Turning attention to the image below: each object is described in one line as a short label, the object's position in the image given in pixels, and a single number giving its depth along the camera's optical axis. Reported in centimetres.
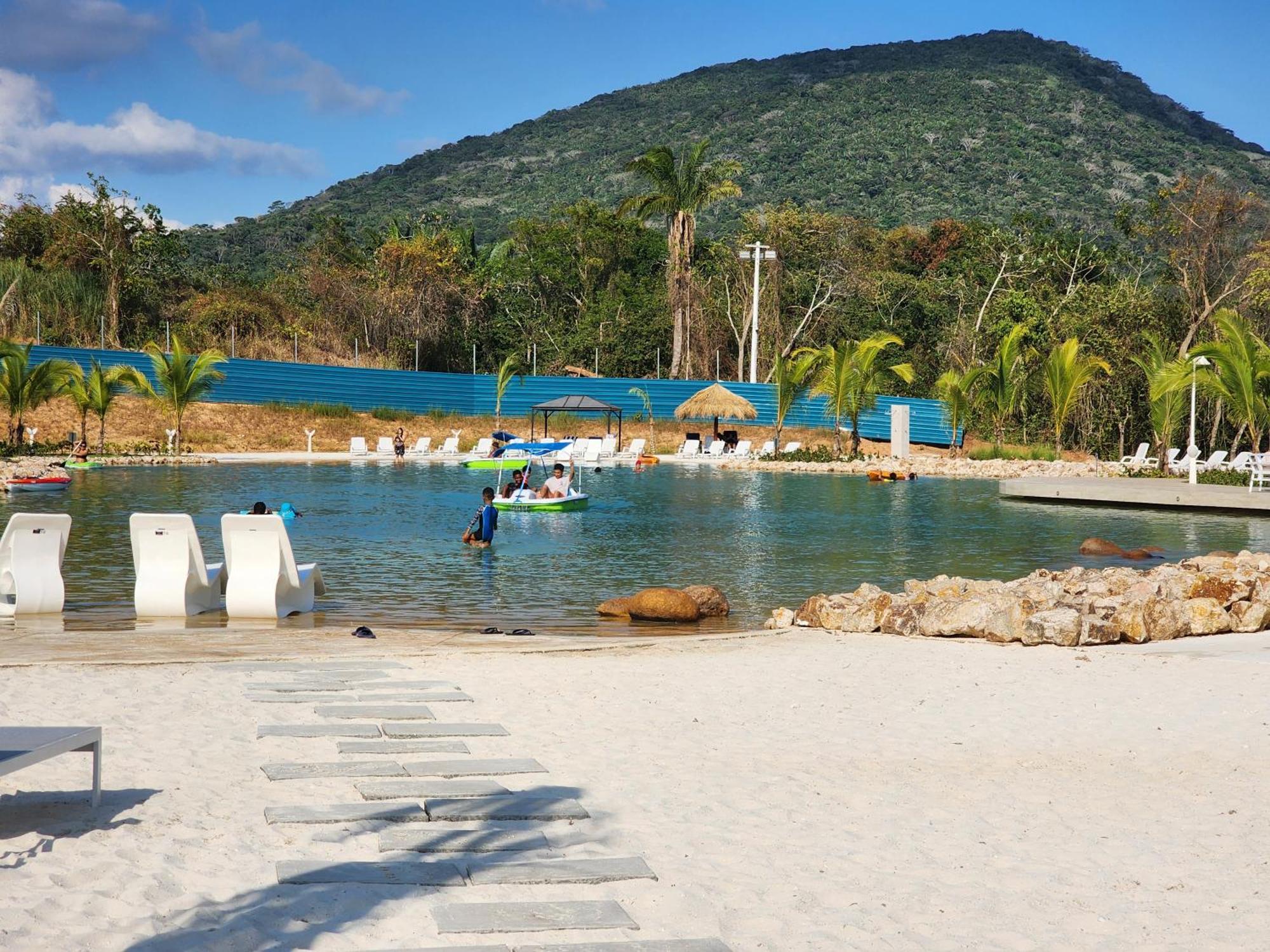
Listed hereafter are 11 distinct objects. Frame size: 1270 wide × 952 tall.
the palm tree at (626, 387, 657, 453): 4272
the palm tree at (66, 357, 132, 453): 3136
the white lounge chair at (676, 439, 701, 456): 3966
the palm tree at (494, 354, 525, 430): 4144
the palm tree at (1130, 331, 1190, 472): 2830
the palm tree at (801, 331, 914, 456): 3572
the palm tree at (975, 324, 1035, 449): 3544
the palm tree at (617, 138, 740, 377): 4597
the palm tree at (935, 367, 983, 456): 3600
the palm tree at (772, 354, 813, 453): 3731
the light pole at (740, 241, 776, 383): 4150
